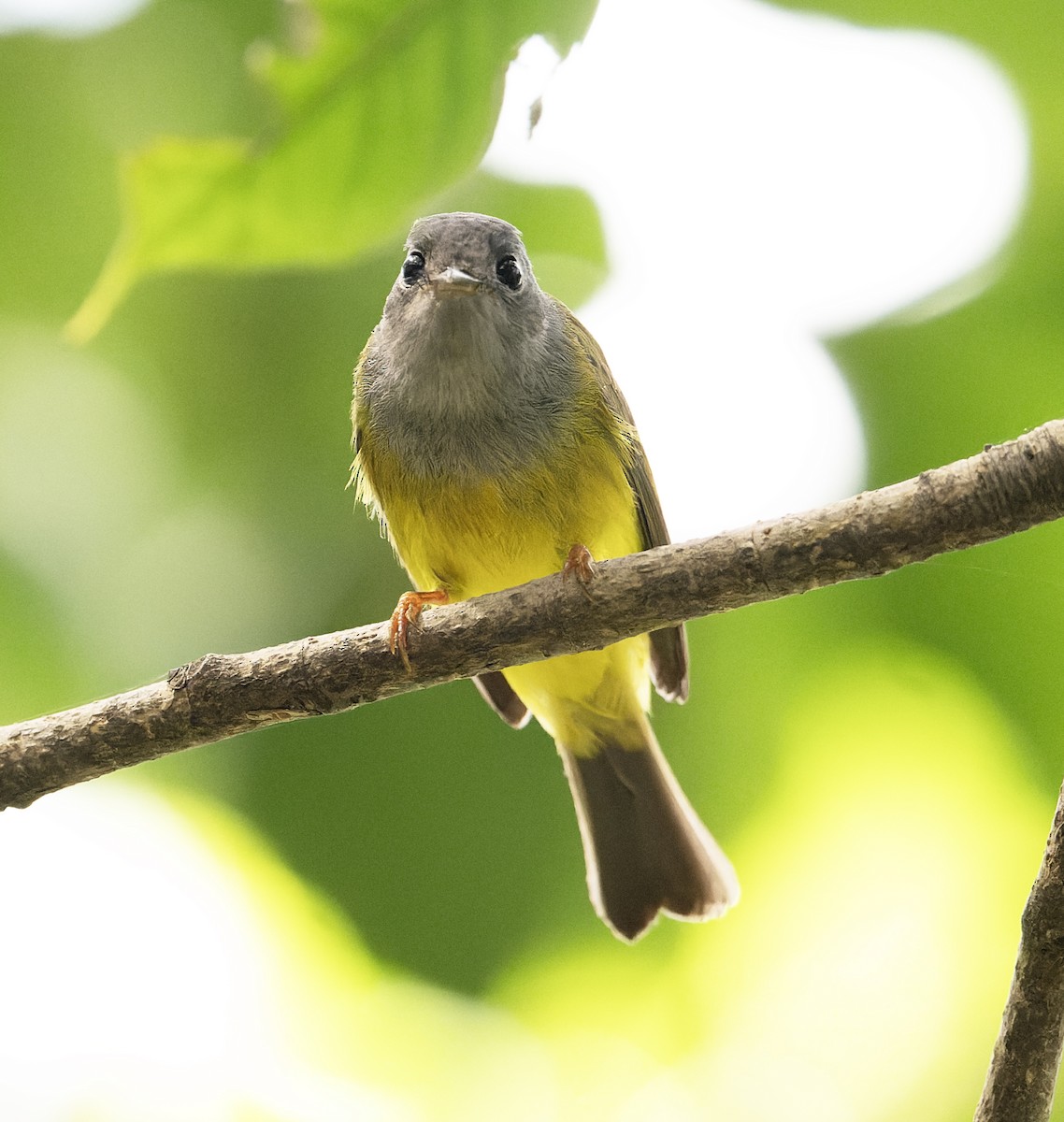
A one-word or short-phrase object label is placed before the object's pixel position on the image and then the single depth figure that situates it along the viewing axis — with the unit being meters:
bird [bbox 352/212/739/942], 6.23
